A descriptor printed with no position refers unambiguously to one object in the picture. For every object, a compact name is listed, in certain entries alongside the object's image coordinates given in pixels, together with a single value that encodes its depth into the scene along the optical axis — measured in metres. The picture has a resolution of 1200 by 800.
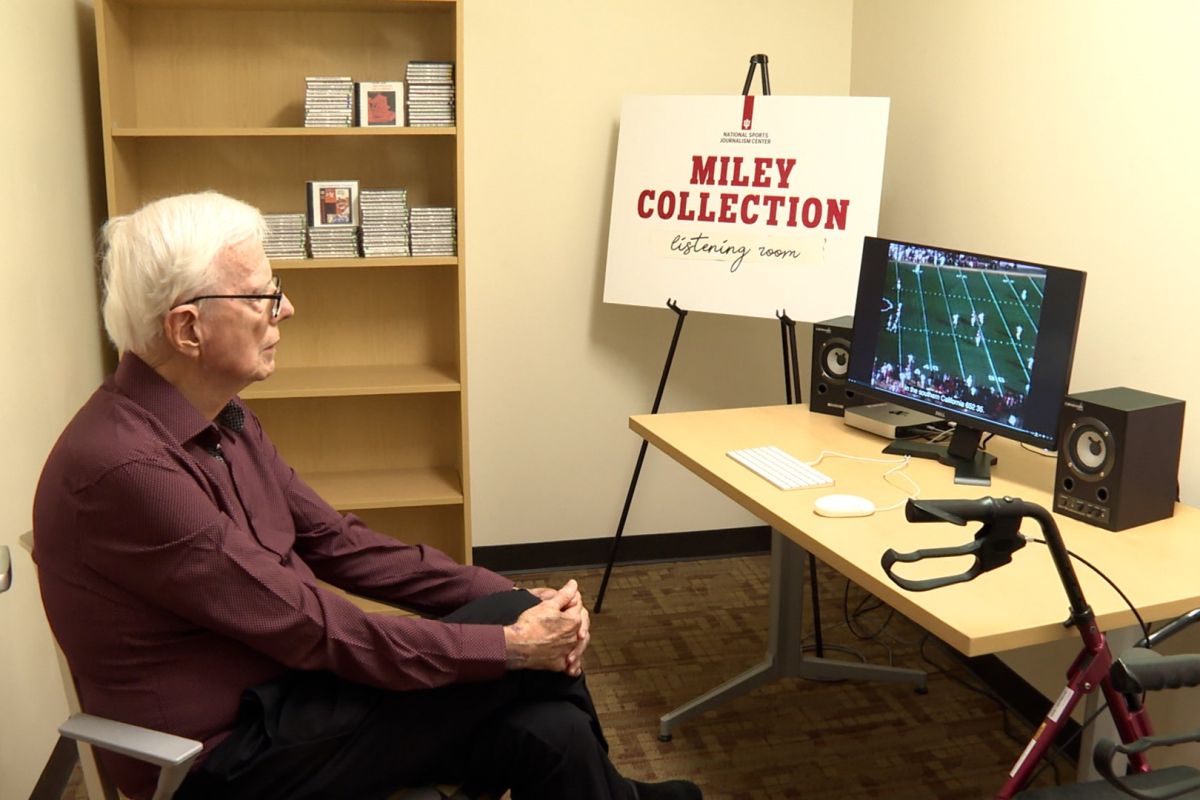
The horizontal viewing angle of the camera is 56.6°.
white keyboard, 2.28
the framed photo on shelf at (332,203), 3.12
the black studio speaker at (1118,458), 2.03
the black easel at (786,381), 3.27
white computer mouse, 2.09
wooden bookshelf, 3.13
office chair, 1.38
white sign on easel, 3.18
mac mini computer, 2.65
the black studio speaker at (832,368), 2.82
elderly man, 1.53
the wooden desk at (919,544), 1.68
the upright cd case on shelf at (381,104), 3.06
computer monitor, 2.20
